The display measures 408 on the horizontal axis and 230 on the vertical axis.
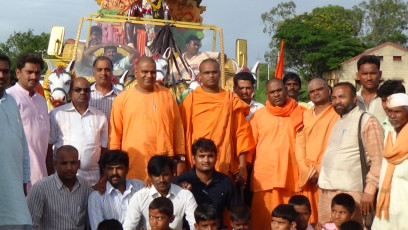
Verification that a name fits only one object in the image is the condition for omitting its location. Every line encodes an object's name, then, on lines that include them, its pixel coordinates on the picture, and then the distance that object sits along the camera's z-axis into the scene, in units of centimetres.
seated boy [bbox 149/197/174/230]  569
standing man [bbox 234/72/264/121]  758
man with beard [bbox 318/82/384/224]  602
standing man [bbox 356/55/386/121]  671
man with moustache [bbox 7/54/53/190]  652
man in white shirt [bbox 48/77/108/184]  661
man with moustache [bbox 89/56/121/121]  711
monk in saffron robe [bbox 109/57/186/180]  670
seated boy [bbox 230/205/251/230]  605
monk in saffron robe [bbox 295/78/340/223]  664
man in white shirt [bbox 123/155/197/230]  604
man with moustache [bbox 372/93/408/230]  543
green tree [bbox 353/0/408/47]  5869
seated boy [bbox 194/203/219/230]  590
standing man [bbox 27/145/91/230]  603
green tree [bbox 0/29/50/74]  4981
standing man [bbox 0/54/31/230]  493
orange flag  996
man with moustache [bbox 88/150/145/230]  610
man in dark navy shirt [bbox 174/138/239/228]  641
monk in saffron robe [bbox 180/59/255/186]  697
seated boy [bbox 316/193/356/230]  595
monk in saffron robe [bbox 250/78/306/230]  707
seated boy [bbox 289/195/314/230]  632
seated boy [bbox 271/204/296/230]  598
